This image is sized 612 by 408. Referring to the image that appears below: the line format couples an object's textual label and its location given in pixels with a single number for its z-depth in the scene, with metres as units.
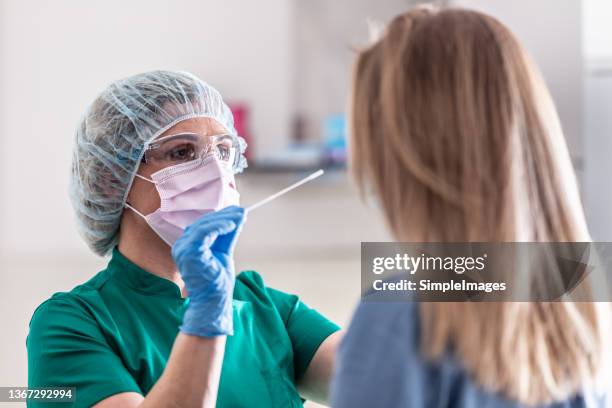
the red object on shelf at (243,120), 3.57
